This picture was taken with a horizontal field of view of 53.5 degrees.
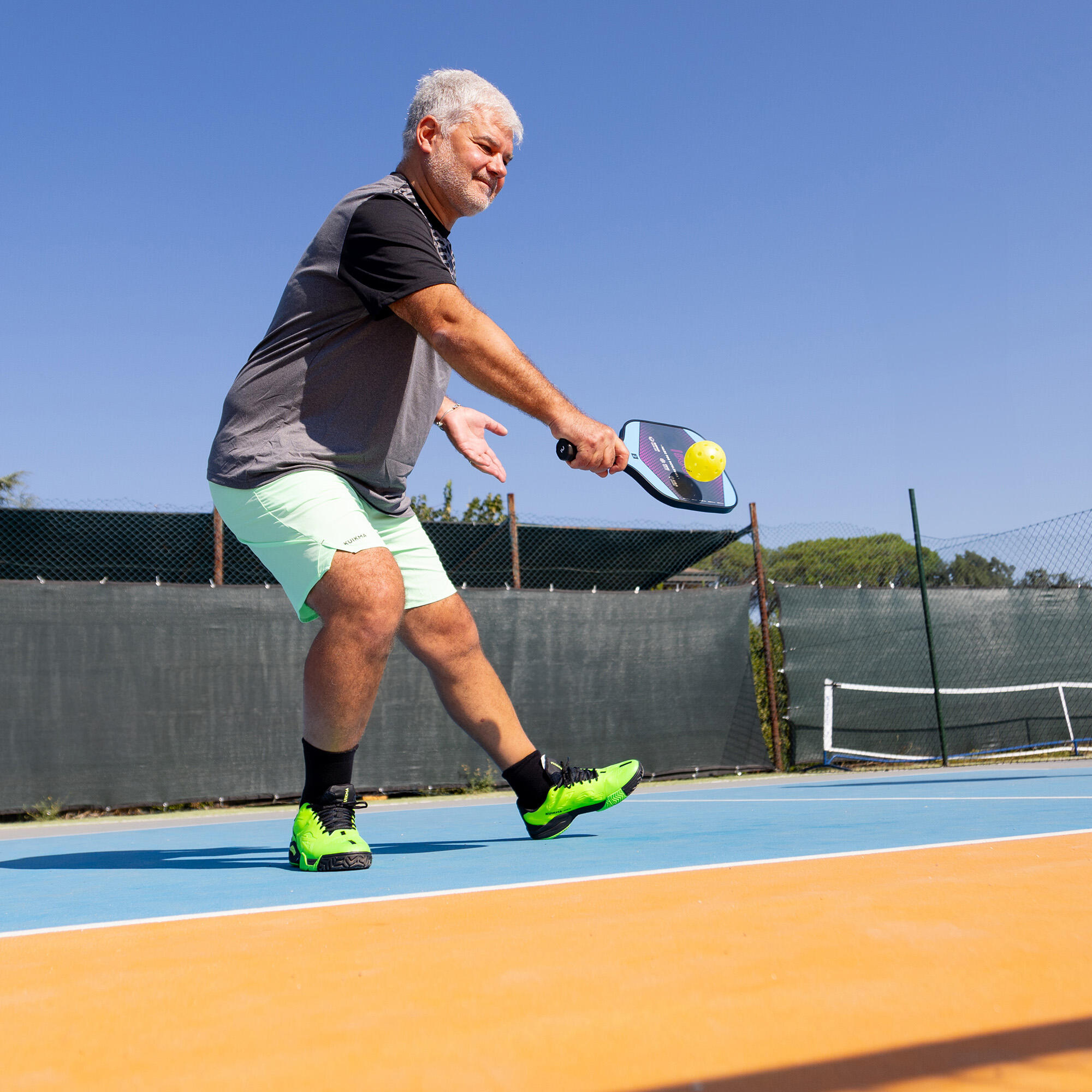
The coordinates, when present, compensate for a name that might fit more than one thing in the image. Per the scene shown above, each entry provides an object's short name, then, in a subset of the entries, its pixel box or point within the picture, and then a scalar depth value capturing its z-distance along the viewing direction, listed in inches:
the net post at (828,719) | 327.6
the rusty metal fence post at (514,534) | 307.3
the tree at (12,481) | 995.6
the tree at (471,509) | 522.0
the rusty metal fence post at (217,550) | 274.2
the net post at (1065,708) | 366.3
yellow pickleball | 126.6
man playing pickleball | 94.0
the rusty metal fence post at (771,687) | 324.2
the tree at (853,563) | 341.7
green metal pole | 331.3
